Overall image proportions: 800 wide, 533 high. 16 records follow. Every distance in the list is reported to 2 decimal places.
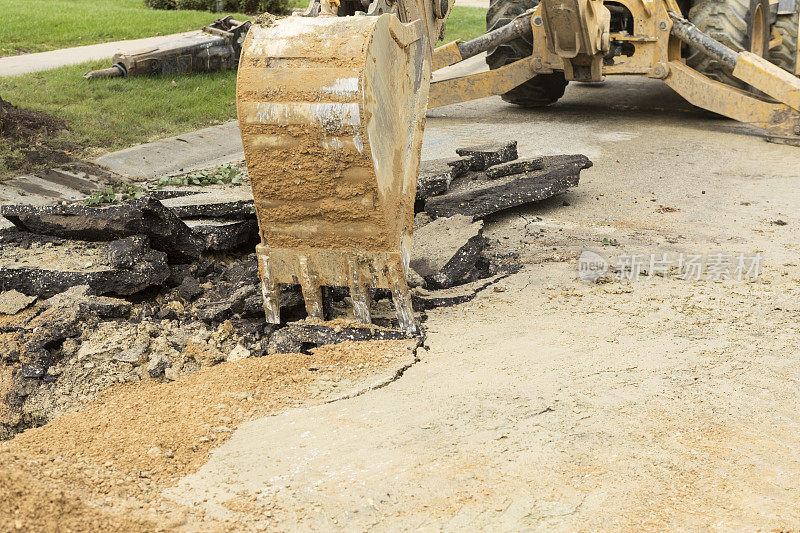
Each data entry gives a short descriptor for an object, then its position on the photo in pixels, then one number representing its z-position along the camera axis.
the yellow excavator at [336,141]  7.84
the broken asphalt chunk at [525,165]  14.56
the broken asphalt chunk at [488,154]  15.11
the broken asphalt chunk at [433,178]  13.32
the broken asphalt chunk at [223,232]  11.30
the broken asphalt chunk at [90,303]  9.43
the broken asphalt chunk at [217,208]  11.66
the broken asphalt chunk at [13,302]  9.81
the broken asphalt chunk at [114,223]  10.55
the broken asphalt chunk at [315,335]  8.59
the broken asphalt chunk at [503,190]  13.04
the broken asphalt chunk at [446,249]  10.35
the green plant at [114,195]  13.59
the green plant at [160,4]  38.31
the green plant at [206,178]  15.28
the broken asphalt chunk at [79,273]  10.07
